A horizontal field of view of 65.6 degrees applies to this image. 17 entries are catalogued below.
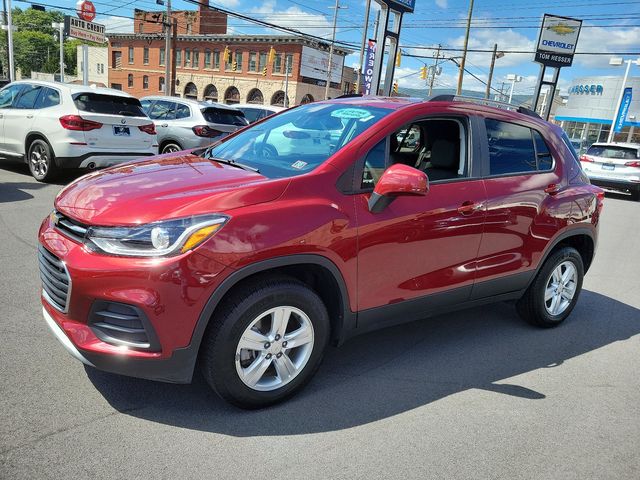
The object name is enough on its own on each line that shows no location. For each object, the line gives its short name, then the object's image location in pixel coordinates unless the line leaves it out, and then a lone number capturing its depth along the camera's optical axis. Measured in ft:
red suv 7.82
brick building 172.55
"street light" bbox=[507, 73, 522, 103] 167.84
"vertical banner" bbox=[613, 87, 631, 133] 110.01
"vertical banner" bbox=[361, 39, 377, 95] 58.23
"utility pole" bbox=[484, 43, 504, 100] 123.41
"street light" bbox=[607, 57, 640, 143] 103.40
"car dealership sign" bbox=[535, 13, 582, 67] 69.00
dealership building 143.64
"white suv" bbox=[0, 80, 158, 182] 26.25
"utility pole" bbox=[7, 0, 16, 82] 89.76
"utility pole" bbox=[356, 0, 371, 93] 91.97
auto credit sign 82.74
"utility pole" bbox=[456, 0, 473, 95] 105.19
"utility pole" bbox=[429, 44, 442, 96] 146.98
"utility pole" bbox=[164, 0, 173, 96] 99.75
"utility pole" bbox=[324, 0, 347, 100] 122.71
